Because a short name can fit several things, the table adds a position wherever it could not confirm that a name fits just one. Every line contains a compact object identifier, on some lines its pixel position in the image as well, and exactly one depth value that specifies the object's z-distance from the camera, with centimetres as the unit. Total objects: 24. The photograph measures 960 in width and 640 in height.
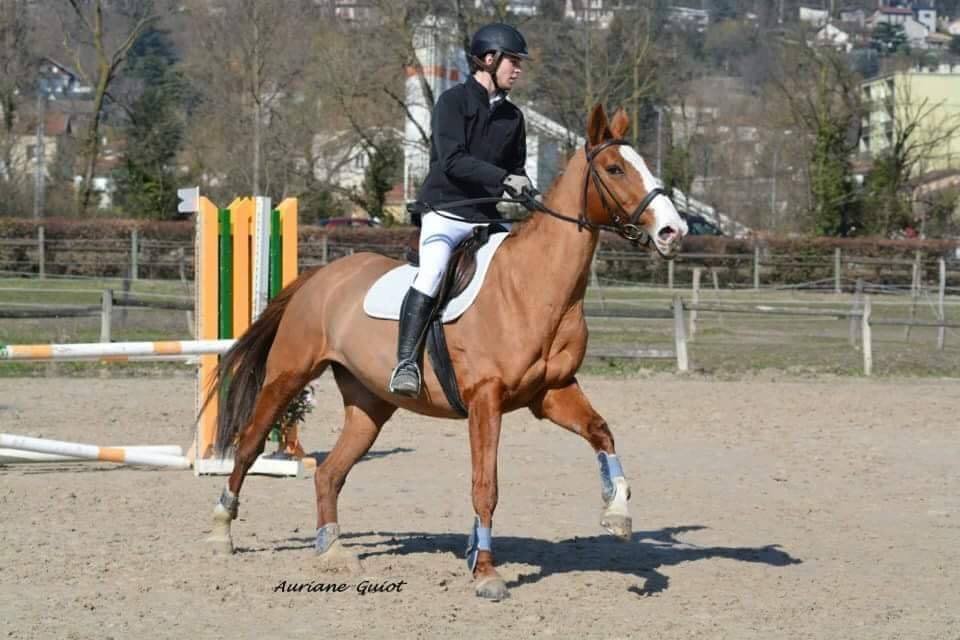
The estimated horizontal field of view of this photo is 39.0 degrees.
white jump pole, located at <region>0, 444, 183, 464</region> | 1064
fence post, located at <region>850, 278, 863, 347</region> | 2339
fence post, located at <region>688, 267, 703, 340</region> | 2368
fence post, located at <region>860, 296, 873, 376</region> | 2006
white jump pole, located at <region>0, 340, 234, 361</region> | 954
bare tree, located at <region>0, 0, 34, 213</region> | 4569
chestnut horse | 659
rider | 691
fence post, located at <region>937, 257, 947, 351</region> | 2336
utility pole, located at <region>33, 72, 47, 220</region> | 4138
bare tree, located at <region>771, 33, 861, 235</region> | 4566
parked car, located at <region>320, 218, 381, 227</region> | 4534
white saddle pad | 699
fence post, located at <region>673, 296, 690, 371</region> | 1977
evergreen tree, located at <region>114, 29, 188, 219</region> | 4319
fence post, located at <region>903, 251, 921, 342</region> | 2569
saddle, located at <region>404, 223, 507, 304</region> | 705
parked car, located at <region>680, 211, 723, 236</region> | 4294
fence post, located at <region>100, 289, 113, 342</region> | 1944
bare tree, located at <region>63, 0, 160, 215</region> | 4284
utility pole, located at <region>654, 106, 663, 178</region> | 4091
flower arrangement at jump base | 1021
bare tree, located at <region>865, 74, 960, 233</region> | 4662
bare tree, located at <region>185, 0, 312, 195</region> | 4250
